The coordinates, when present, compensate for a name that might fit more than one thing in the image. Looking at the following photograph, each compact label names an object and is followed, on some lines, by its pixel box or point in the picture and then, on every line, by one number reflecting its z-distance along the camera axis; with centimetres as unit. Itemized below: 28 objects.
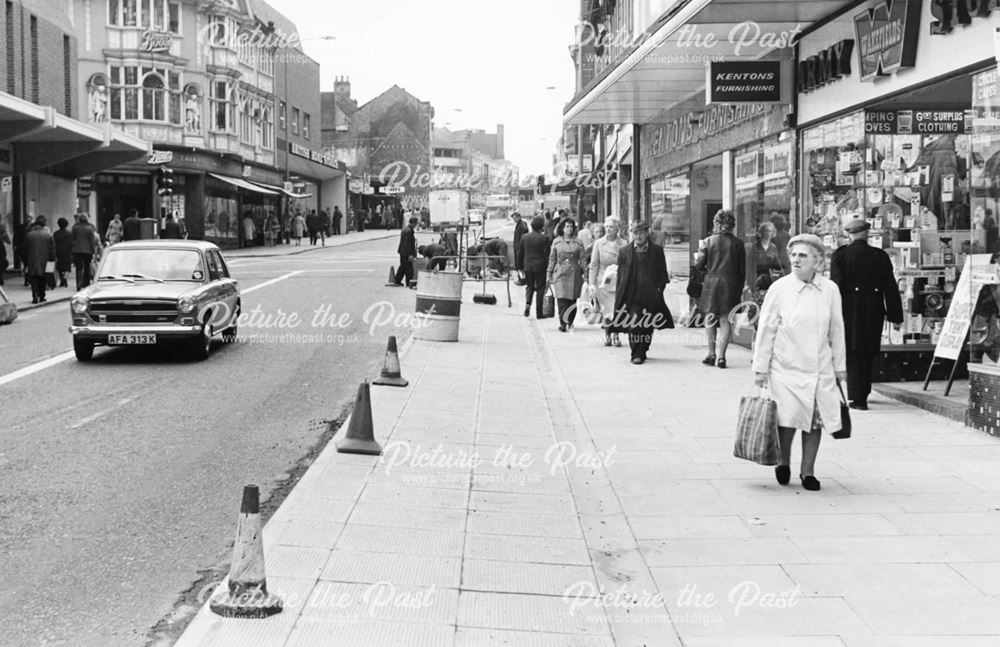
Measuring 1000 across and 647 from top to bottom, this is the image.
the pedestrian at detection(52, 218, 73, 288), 2653
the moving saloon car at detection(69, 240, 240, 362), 1400
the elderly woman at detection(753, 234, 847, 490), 739
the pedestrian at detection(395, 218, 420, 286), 2811
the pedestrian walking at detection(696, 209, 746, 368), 1394
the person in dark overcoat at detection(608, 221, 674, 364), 1449
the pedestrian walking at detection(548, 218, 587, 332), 1831
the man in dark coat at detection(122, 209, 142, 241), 3372
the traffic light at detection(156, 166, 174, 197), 3584
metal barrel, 1650
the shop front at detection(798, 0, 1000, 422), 1092
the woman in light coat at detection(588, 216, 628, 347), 1741
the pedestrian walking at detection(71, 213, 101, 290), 2698
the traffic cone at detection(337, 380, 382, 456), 840
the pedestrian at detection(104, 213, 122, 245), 3222
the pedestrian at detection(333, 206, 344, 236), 7180
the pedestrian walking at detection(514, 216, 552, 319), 2017
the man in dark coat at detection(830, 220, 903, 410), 1066
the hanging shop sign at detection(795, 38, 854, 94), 1259
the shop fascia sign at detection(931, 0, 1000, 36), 961
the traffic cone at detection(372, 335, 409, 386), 1181
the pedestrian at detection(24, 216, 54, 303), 2328
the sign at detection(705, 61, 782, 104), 1433
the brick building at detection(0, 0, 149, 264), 3005
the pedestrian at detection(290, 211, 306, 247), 5869
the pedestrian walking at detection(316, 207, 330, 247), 5705
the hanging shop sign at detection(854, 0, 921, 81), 1094
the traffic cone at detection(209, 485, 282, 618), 488
